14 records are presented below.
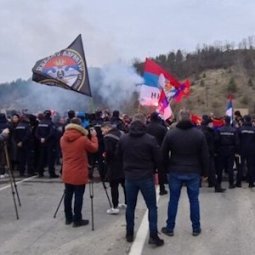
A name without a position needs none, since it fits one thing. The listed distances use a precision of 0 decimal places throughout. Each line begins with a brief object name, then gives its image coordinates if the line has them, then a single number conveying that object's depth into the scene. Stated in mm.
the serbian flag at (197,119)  16097
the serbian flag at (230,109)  18642
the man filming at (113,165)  10102
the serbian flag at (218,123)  14289
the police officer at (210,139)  13429
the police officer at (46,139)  15340
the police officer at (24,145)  15539
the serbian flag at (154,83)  15617
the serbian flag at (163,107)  15281
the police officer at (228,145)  13625
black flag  13719
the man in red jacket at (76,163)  9133
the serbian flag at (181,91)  16438
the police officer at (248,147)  13711
